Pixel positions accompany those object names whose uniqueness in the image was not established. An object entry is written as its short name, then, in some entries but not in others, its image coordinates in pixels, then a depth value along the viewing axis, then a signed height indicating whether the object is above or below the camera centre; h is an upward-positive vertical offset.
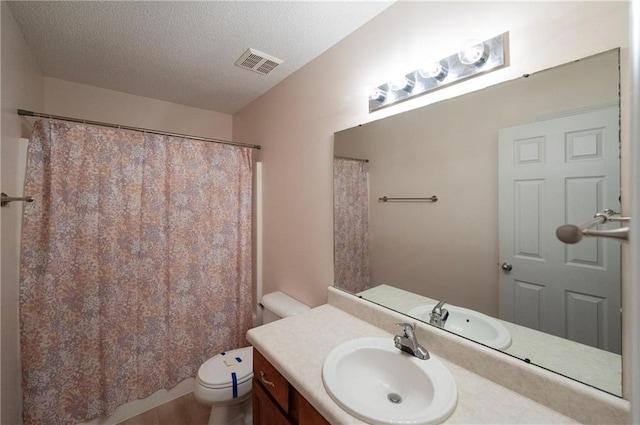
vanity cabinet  0.88 -0.72
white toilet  1.48 -0.99
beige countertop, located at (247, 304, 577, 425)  0.74 -0.57
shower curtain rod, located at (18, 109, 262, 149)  1.40 +0.56
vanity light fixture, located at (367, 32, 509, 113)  0.94 +0.57
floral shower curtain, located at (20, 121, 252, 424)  1.49 -0.35
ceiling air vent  1.65 +1.01
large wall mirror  0.75 -0.01
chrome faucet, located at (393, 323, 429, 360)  0.98 -0.51
